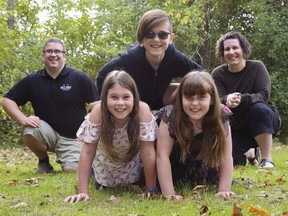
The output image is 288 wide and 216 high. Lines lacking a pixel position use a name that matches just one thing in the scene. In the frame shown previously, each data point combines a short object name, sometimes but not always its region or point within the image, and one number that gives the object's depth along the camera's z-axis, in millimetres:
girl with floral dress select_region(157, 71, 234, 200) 3486
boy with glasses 4219
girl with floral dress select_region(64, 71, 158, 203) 3543
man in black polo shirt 5648
